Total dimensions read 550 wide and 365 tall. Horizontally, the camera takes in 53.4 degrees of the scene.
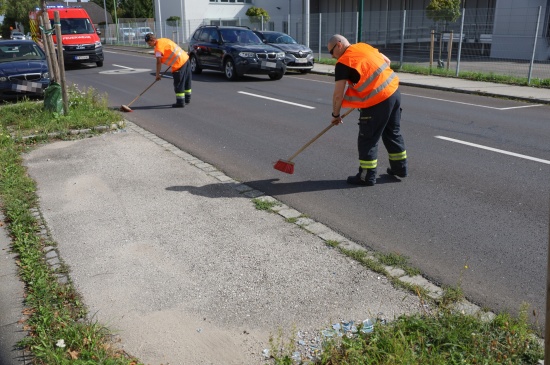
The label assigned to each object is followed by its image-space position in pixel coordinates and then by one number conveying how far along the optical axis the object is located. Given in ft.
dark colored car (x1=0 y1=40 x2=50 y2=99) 43.78
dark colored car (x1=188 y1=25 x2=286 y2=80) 58.44
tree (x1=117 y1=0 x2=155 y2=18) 221.05
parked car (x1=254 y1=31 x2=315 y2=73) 67.10
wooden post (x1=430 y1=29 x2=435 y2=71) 64.95
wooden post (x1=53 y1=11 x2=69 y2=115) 33.17
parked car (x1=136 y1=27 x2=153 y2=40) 160.35
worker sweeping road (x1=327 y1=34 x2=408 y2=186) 19.84
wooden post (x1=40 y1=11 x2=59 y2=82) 34.06
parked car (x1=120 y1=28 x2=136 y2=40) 160.25
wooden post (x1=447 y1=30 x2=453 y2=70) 62.80
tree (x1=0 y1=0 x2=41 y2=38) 185.57
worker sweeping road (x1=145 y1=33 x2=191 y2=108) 39.25
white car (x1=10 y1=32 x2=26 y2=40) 149.90
